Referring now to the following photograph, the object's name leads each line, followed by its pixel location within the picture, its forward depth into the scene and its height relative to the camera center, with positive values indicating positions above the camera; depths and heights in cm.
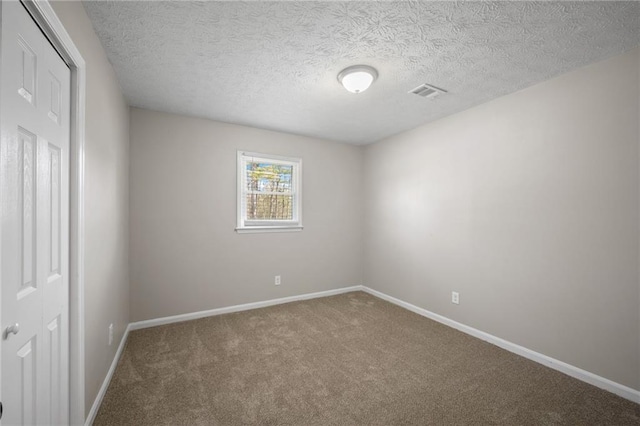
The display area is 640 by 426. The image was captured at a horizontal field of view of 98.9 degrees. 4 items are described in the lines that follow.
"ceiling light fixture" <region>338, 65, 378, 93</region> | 226 +116
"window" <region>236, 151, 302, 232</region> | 380 +31
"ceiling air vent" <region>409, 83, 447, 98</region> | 262 +121
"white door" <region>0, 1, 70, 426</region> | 100 -4
